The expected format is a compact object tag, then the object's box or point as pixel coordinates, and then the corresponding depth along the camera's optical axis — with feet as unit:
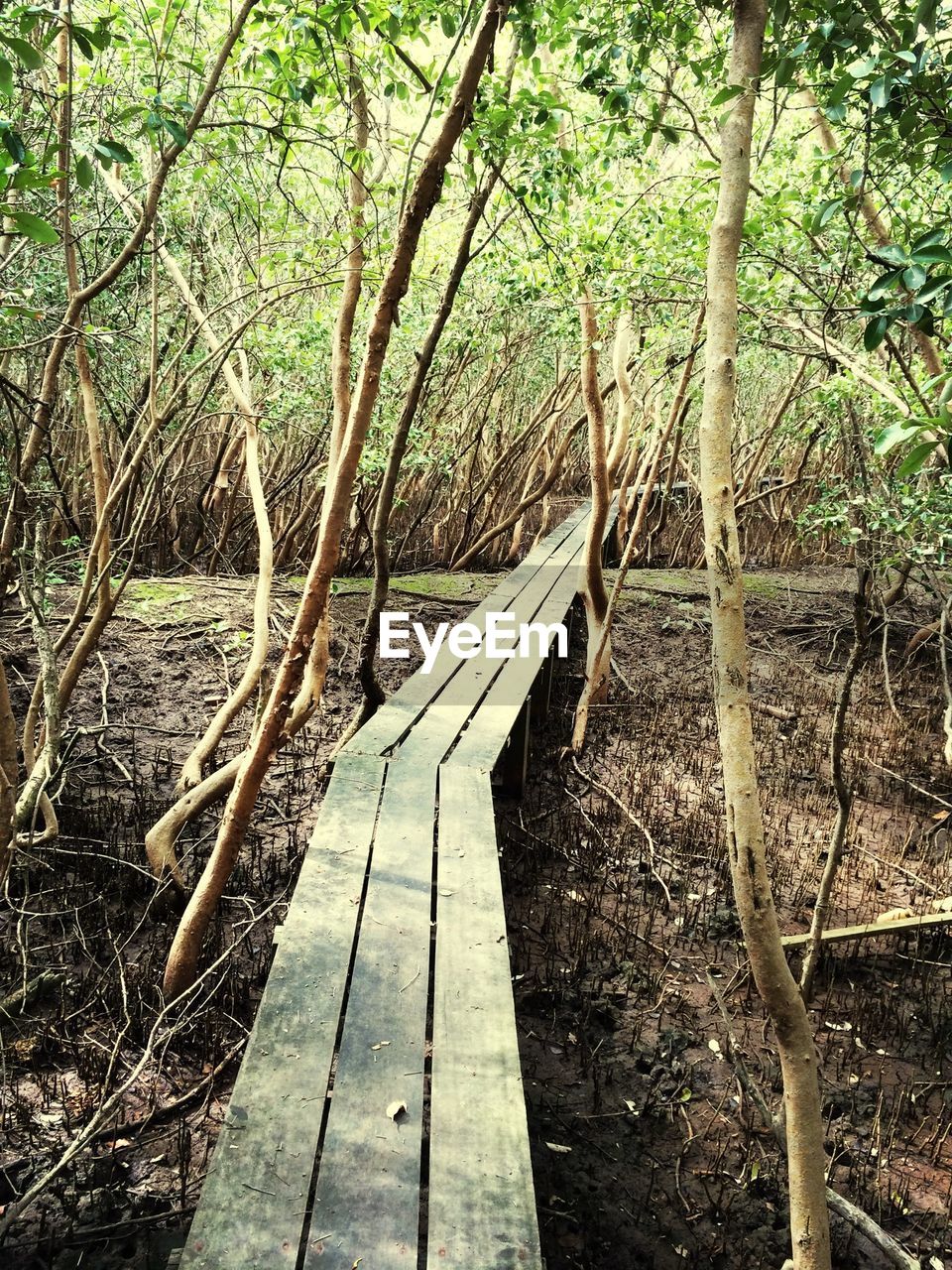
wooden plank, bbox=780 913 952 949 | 11.65
